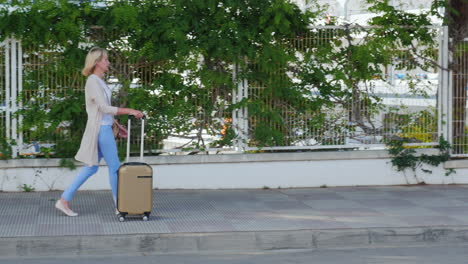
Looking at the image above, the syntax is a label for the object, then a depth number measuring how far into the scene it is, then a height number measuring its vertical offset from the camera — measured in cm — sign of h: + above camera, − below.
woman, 1481 -10
